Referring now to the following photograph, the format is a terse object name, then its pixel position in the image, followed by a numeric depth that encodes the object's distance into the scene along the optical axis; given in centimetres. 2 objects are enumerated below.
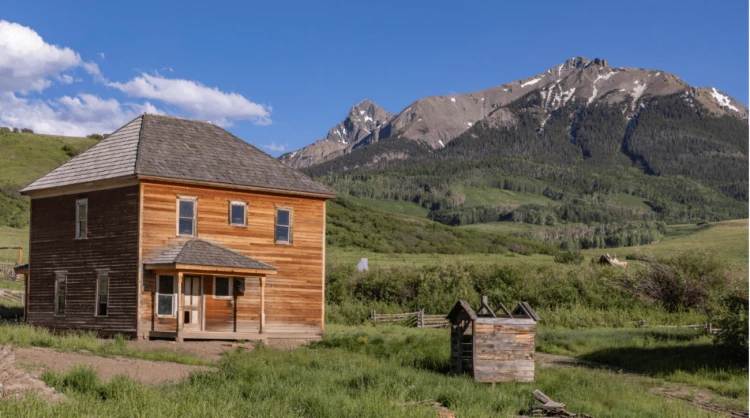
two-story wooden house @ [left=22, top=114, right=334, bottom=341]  3041
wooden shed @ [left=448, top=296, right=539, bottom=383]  2273
